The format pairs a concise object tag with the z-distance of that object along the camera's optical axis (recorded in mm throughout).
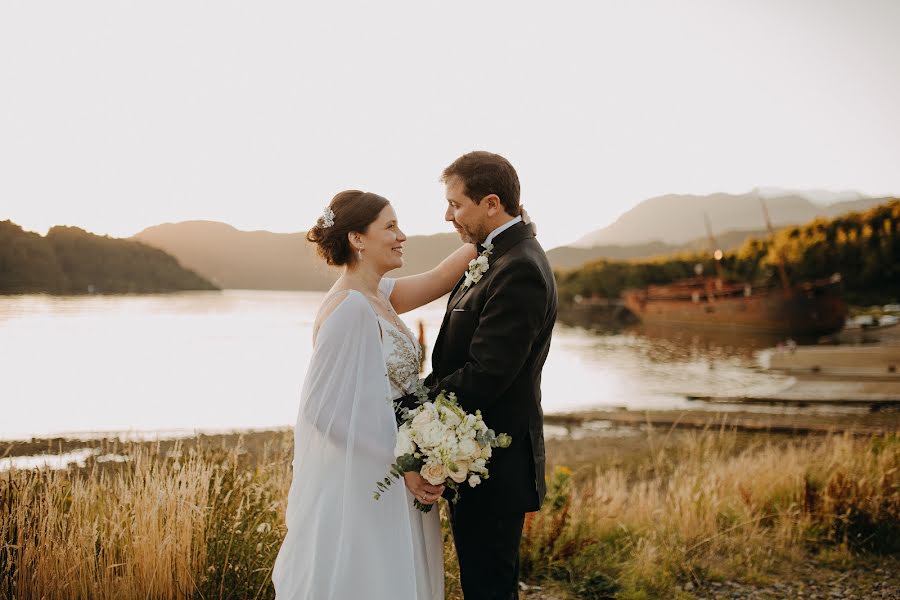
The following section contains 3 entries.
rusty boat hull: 58062
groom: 2678
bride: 2852
